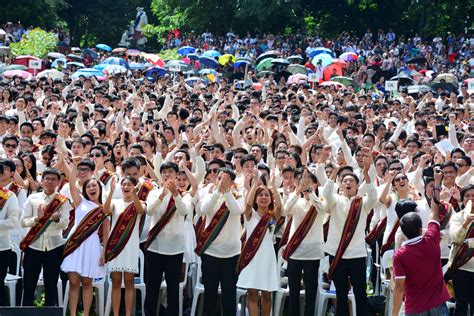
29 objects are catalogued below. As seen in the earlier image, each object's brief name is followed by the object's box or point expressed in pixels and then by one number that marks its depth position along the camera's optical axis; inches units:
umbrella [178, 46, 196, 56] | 1322.6
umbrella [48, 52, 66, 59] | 1191.7
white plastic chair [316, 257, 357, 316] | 398.6
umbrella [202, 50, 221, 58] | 1226.6
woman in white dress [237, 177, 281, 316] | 383.2
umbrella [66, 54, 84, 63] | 1209.4
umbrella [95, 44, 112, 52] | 1419.7
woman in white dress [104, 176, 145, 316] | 385.1
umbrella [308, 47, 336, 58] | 1253.1
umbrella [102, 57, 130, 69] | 1117.1
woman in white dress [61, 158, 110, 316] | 379.2
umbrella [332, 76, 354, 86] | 1043.9
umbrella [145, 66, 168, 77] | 1107.9
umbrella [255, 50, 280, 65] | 1223.5
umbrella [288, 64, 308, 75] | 1101.7
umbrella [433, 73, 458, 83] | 1021.8
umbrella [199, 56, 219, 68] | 1184.1
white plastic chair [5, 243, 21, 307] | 395.5
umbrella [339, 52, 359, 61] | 1247.7
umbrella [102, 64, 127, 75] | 1035.8
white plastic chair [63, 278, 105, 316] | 396.8
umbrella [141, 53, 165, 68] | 1168.6
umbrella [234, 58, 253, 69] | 1218.0
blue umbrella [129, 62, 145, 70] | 1165.1
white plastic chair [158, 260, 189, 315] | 398.3
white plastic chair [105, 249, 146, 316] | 394.0
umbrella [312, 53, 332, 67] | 1141.7
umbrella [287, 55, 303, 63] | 1197.7
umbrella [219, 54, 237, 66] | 1219.2
